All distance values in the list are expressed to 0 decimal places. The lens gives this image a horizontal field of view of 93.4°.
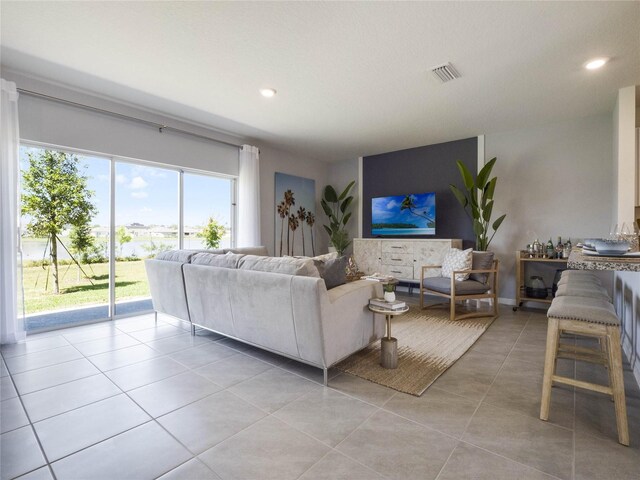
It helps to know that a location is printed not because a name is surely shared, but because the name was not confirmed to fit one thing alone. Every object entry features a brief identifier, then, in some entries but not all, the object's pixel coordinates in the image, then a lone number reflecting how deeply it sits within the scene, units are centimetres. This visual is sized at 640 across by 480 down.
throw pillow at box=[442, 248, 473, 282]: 391
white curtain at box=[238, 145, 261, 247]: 483
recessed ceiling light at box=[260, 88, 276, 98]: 321
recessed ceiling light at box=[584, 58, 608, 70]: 261
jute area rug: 214
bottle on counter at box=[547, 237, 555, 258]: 389
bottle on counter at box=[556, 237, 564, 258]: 383
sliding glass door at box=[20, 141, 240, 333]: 323
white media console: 466
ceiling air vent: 271
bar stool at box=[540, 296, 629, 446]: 146
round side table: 228
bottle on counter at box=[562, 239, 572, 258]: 377
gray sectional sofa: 202
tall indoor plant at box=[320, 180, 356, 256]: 592
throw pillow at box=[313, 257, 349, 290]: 227
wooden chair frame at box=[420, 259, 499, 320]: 361
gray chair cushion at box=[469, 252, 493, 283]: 391
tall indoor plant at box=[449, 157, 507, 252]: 422
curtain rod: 299
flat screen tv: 505
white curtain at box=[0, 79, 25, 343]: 273
